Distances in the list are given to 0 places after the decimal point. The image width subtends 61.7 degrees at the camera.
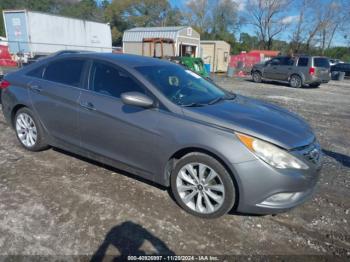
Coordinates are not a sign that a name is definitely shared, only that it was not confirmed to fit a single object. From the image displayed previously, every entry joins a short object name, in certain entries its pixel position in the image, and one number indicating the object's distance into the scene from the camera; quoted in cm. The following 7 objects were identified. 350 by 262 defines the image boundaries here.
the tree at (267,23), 4966
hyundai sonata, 280
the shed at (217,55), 2847
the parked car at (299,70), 1566
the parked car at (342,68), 2580
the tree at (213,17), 6278
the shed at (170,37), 2744
